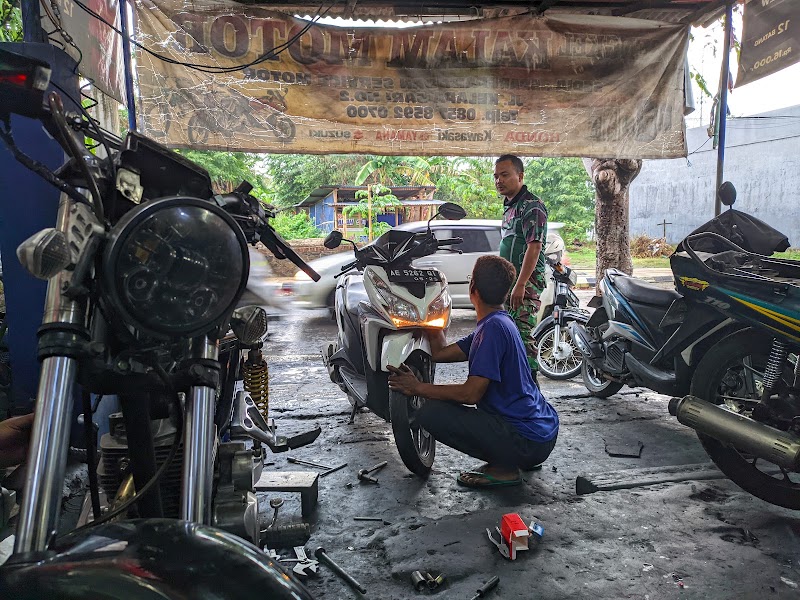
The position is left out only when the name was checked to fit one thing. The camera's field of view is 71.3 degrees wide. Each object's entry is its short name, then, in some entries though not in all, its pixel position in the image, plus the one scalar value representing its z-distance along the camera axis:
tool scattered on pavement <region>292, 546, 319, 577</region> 2.26
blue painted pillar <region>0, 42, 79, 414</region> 2.74
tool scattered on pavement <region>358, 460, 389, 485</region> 3.18
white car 8.62
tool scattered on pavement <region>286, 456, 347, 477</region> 3.30
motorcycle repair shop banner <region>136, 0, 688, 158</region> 4.11
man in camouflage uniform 4.06
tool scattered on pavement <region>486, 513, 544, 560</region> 2.40
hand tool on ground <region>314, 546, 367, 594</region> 2.18
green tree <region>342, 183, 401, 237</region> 16.75
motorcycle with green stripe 2.75
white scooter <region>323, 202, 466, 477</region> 3.10
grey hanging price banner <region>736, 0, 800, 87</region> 4.06
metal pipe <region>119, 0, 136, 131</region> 3.67
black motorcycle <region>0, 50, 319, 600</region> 0.97
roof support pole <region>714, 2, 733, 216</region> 4.54
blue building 18.48
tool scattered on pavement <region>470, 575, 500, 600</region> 2.13
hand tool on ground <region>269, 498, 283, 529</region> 2.67
